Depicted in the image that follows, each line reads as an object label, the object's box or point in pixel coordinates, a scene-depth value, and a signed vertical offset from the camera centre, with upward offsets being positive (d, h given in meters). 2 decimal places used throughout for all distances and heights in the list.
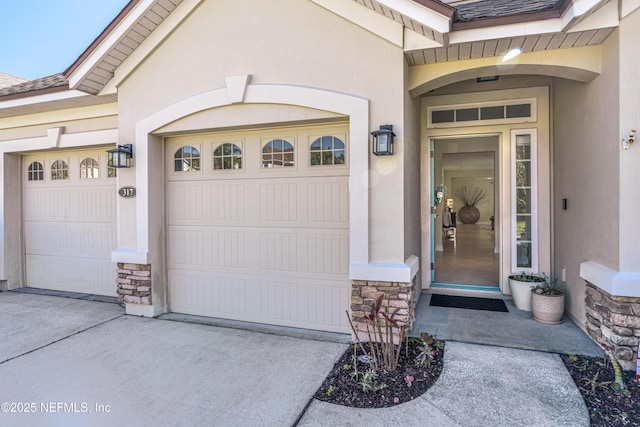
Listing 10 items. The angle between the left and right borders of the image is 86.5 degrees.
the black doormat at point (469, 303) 4.64 -1.40
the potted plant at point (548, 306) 3.99 -1.21
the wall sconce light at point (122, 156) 4.52 +0.72
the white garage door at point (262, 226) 4.07 -0.24
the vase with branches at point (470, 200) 17.34 +0.22
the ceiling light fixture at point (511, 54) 3.44 +1.54
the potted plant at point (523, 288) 4.46 -1.12
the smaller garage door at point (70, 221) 5.65 -0.20
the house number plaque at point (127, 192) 4.63 +0.23
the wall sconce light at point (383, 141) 3.39 +0.65
